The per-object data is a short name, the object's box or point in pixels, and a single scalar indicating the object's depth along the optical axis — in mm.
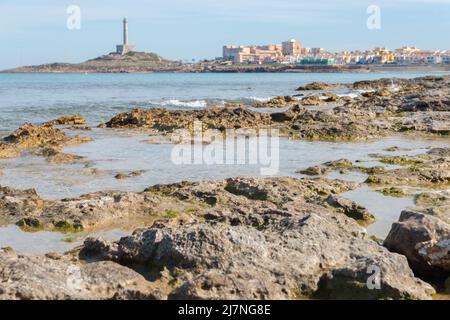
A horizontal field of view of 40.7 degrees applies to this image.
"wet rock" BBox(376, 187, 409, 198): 9578
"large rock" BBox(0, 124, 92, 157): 16109
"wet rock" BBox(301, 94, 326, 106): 32850
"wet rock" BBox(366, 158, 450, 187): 10516
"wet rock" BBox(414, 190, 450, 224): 7922
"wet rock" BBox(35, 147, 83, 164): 13694
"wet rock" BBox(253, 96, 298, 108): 32062
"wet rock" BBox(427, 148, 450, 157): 13577
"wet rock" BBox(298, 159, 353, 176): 11633
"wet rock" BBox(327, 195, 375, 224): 7977
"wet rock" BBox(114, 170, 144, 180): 11461
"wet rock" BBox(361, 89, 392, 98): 38216
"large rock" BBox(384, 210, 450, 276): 5805
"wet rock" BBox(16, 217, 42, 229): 7785
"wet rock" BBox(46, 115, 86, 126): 23125
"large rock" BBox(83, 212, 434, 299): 4898
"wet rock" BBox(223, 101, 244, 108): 32947
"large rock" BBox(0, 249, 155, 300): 4641
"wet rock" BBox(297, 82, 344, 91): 55094
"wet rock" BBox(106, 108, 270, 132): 20516
